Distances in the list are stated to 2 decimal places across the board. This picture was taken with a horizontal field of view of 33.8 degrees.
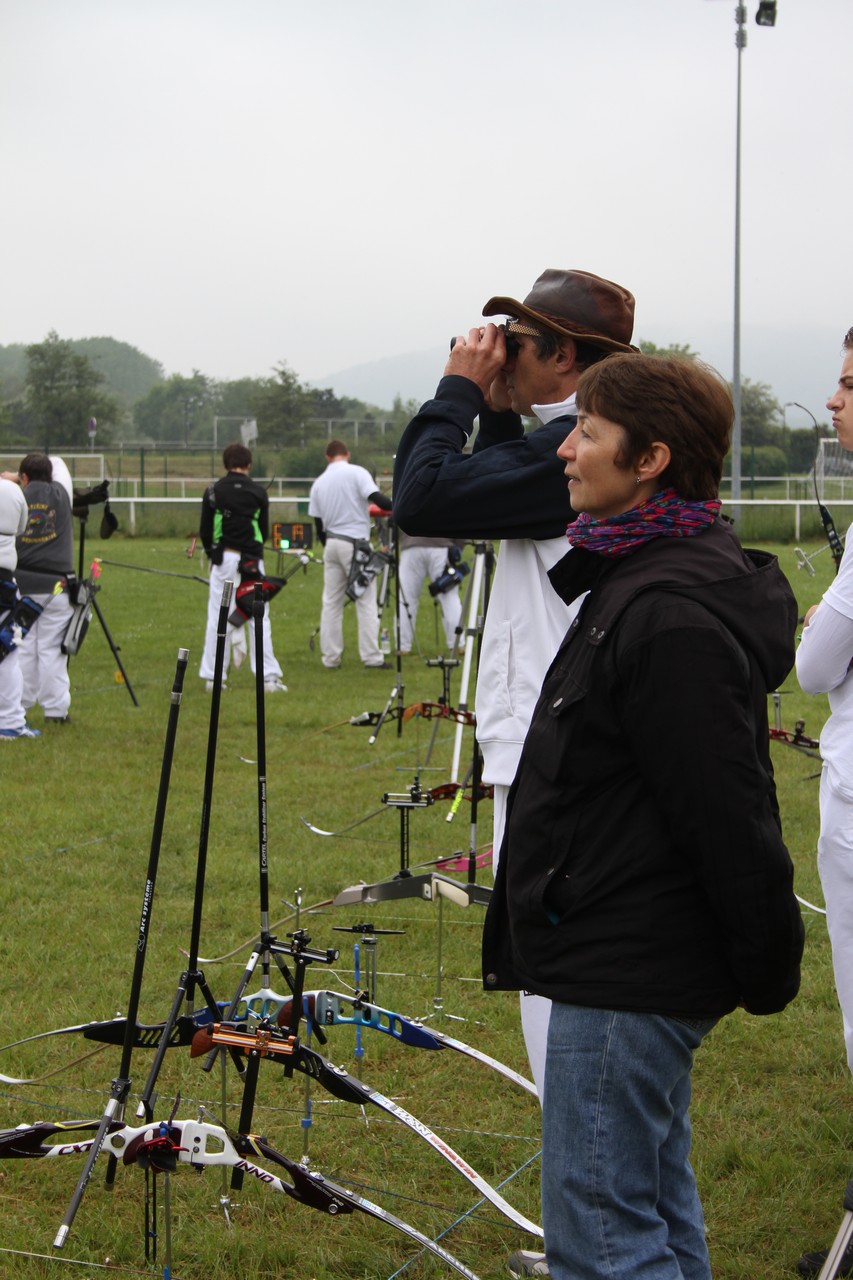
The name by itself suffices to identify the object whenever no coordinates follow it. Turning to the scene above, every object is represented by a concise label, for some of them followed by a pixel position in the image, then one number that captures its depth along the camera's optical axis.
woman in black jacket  1.91
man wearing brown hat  2.77
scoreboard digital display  13.01
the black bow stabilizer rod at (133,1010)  2.96
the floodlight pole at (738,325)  28.16
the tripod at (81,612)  10.57
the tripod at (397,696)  8.88
